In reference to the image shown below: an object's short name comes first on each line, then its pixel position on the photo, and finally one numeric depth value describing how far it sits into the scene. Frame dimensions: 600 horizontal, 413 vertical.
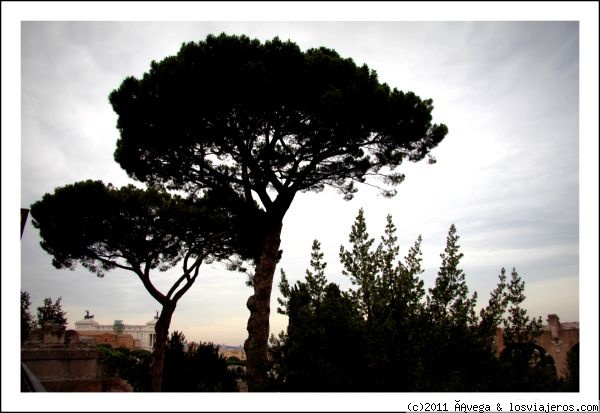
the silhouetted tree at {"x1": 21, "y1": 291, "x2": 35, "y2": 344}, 23.20
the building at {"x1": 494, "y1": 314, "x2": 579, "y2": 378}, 15.45
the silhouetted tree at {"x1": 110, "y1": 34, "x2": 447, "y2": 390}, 8.16
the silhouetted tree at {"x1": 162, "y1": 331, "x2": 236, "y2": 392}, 10.45
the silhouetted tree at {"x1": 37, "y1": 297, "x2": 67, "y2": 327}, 27.09
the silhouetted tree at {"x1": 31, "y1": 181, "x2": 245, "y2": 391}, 10.71
